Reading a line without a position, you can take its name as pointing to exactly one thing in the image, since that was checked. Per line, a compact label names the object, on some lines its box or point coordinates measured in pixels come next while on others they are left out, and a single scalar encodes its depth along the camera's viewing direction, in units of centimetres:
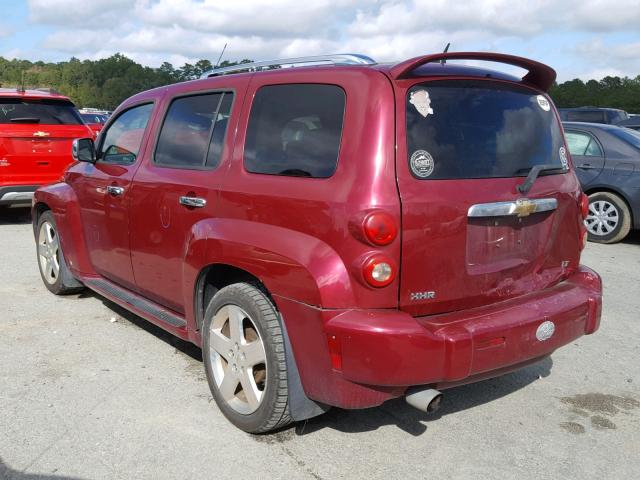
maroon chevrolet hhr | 274
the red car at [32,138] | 894
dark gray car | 848
